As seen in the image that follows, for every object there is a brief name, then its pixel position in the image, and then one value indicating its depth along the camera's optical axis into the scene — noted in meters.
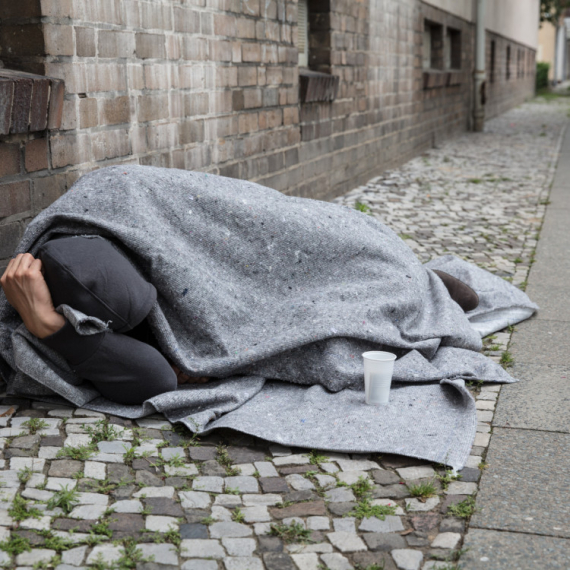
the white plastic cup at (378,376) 2.75
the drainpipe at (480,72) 14.95
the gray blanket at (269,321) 2.70
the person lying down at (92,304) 2.62
